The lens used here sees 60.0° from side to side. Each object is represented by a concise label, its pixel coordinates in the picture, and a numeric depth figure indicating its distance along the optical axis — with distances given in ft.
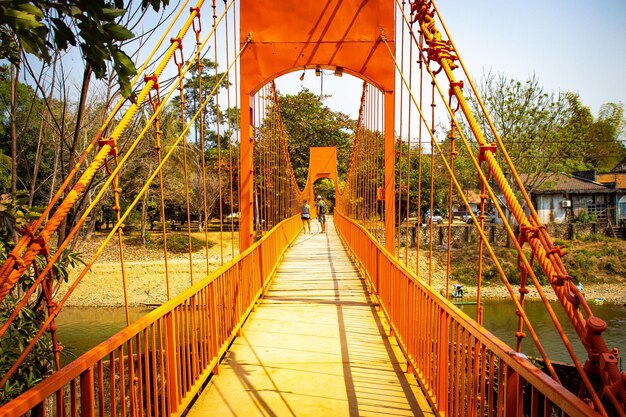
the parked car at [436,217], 168.12
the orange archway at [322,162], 131.54
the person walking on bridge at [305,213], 83.41
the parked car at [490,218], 150.82
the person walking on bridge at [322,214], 89.43
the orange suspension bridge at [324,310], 7.80
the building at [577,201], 142.51
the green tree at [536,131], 101.30
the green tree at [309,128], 136.77
